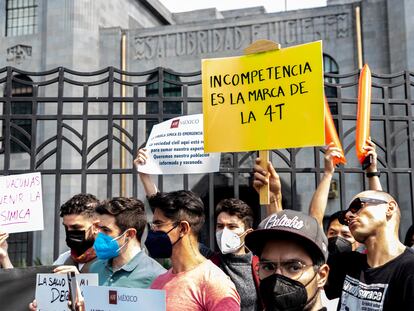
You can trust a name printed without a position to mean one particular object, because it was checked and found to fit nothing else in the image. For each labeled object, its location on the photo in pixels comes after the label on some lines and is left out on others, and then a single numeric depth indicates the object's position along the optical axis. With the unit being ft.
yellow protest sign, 13.25
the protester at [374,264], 10.16
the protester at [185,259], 10.74
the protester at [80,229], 15.39
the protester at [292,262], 8.96
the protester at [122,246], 13.04
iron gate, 22.80
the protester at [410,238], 18.07
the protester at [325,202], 13.61
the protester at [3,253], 16.26
